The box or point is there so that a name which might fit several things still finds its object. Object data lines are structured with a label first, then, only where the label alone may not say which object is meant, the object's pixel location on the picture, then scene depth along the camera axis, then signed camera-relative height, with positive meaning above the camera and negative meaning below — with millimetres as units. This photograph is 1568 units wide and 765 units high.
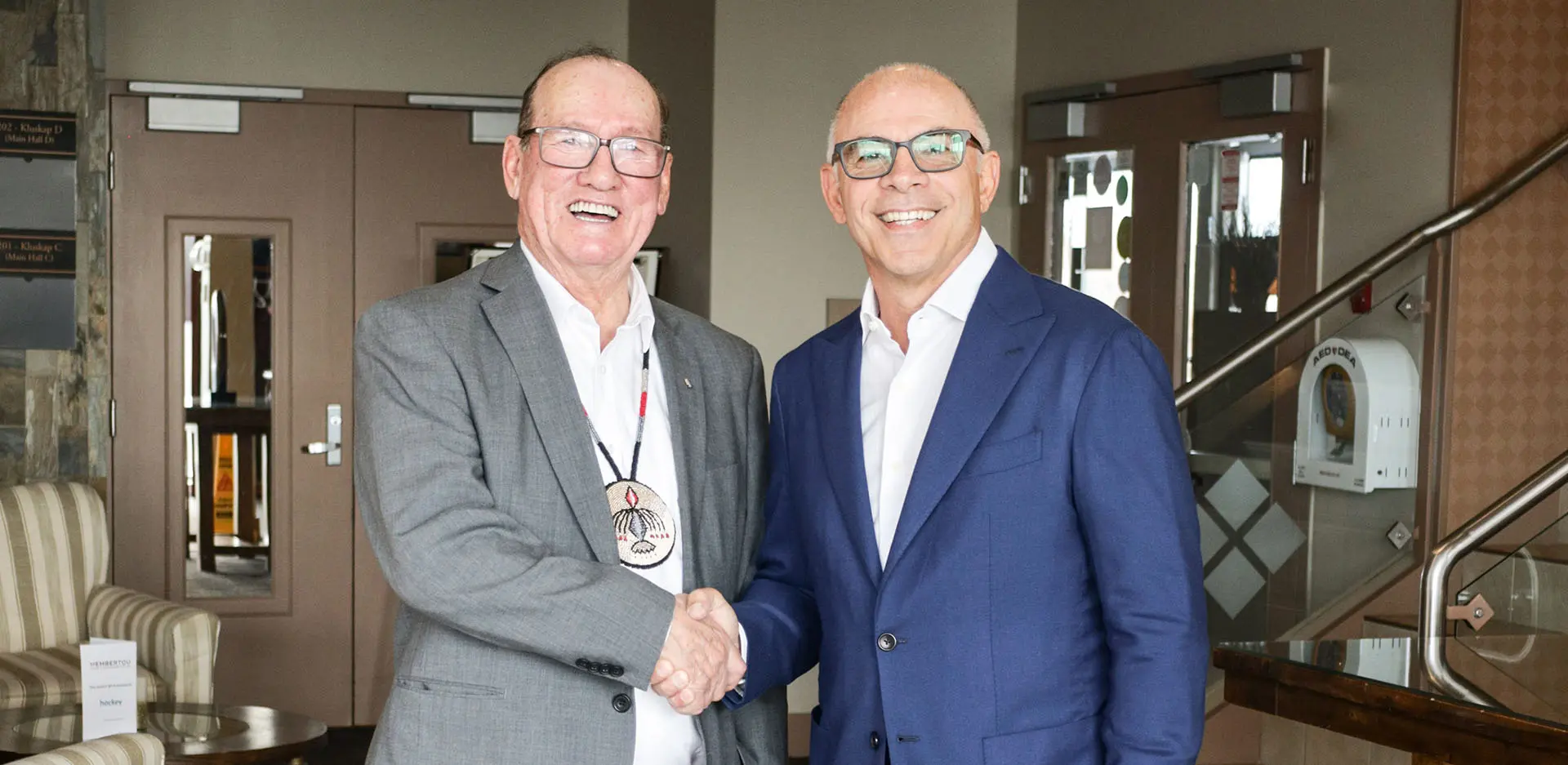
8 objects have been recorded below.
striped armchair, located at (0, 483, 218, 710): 4984 -1078
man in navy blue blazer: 1852 -234
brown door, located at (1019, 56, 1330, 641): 4559 +254
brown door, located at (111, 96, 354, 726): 6008 -312
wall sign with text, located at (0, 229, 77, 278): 5699 +185
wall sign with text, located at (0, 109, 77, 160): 5660 +630
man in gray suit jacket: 1913 -226
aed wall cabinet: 4355 -242
